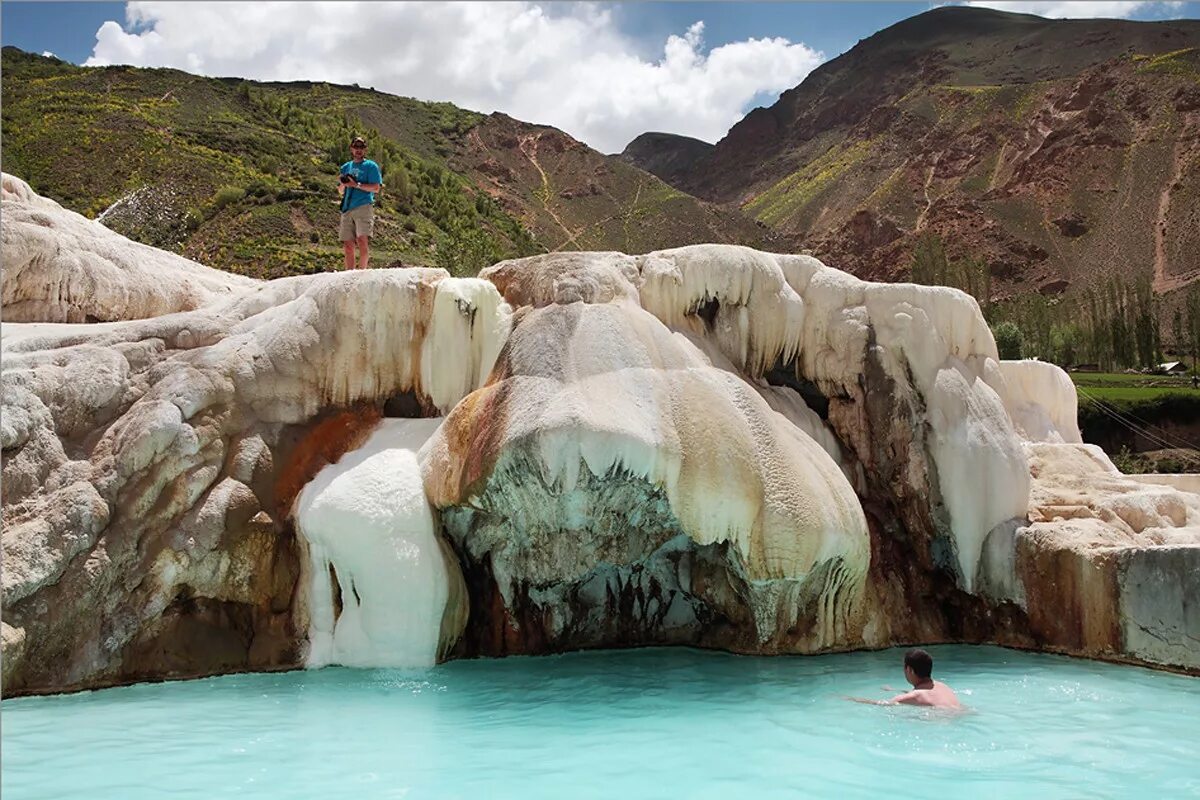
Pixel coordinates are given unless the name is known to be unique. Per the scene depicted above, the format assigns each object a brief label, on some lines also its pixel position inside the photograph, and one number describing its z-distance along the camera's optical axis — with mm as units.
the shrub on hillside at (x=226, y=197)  50678
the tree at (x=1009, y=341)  45281
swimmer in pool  7840
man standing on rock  12797
